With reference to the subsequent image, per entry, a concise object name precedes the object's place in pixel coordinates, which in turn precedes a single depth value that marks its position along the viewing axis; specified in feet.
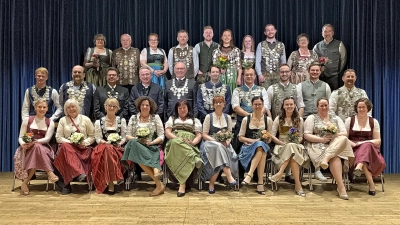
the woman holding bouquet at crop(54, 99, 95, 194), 16.72
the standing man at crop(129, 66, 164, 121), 19.58
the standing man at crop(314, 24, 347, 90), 21.97
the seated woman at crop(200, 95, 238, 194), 16.94
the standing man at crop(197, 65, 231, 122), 19.47
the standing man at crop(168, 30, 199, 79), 21.75
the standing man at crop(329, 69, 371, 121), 19.06
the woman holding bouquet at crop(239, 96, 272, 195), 16.97
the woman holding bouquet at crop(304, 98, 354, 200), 16.43
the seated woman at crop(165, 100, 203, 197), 16.80
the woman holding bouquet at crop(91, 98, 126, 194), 16.66
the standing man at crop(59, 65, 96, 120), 19.30
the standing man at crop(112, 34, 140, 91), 21.47
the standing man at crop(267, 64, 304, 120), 19.67
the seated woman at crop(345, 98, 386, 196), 16.75
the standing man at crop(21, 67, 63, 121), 19.16
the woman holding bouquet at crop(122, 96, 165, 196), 16.69
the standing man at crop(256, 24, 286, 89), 21.39
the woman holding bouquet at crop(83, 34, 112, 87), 21.26
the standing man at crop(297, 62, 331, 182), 19.80
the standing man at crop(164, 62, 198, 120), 19.74
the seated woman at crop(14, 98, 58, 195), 16.62
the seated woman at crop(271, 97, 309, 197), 16.74
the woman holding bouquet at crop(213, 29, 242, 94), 20.92
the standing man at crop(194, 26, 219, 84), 21.85
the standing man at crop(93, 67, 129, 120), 19.39
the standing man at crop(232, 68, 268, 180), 19.11
